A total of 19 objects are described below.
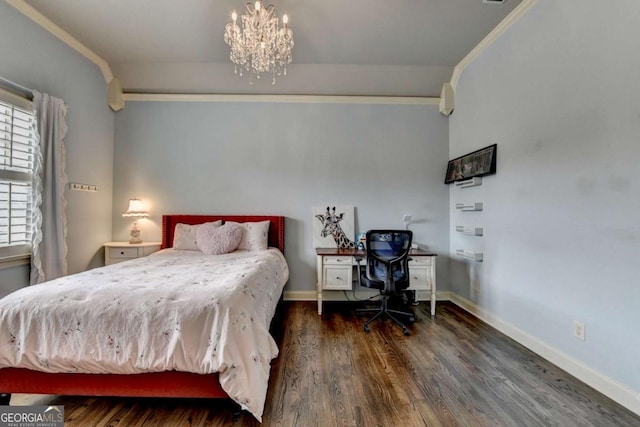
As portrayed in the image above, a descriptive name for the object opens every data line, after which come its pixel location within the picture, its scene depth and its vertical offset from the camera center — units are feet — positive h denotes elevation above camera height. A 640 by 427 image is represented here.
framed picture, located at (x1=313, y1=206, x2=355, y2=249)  12.02 -0.47
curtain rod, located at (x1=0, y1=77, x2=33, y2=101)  7.67 +3.63
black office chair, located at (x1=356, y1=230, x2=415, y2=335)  9.11 -1.47
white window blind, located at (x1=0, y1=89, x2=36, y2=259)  7.80 +1.21
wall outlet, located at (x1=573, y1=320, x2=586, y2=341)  6.27 -2.58
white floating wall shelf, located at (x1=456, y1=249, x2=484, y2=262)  9.97 -1.42
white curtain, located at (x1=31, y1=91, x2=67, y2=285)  8.45 +0.58
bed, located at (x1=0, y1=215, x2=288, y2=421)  4.83 -3.05
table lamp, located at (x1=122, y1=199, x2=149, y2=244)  11.37 +0.02
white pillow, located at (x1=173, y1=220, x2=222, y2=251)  10.79 -0.90
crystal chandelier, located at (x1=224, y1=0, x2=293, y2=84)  7.30 +4.89
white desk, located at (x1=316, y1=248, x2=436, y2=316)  10.52 -2.09
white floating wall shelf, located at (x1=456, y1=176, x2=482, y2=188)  10.03 +1.36
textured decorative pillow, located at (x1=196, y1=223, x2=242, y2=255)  10.10 -0.88
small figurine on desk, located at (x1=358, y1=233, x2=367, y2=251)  11.63 -1.06
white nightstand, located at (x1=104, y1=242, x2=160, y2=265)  10.96 -1.51
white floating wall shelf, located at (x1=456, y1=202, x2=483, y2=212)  9.99 +0.43
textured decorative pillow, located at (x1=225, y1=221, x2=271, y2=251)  10.79 -0.84
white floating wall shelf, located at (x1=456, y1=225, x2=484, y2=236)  9.96 -0.48
